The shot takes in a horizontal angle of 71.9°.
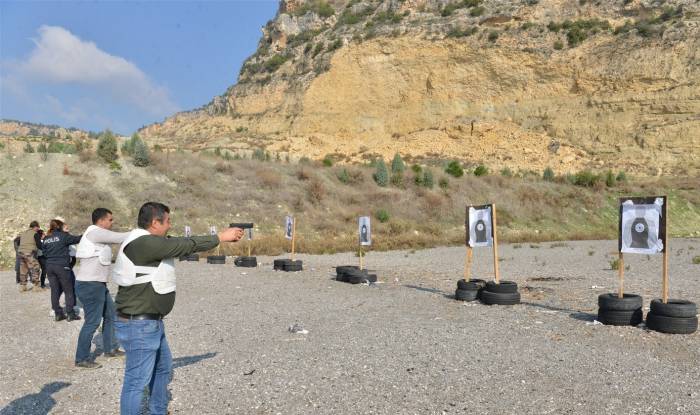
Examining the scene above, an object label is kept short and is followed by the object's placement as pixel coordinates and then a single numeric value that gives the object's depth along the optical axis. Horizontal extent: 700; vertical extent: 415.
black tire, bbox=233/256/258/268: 16.70
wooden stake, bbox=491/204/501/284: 8.95
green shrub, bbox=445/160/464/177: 39.49
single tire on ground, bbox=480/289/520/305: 8.90
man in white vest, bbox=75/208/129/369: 5.57
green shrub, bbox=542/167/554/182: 40.26
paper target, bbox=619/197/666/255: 7.26
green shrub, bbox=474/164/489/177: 40.94
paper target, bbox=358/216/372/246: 14.55
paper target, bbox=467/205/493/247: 10.05
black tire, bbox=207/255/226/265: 18.13
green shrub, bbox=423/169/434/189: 36.22
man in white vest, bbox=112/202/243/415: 3.53
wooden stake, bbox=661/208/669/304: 6.88
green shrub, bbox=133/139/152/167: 30.19
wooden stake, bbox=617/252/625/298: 7.27
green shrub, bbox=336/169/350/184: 35.28
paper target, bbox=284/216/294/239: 17.93
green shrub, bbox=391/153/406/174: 38.11
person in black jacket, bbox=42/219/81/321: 7.41
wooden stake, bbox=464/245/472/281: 10.04
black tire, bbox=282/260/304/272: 15.34
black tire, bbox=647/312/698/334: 6.51
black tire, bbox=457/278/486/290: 9.59
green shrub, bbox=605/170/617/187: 38.92
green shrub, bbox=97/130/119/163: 29.91
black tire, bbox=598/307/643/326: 7.04
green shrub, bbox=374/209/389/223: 30.39
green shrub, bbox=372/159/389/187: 36.09
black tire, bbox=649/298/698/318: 6.51
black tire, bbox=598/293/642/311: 7.04
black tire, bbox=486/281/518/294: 8.98
